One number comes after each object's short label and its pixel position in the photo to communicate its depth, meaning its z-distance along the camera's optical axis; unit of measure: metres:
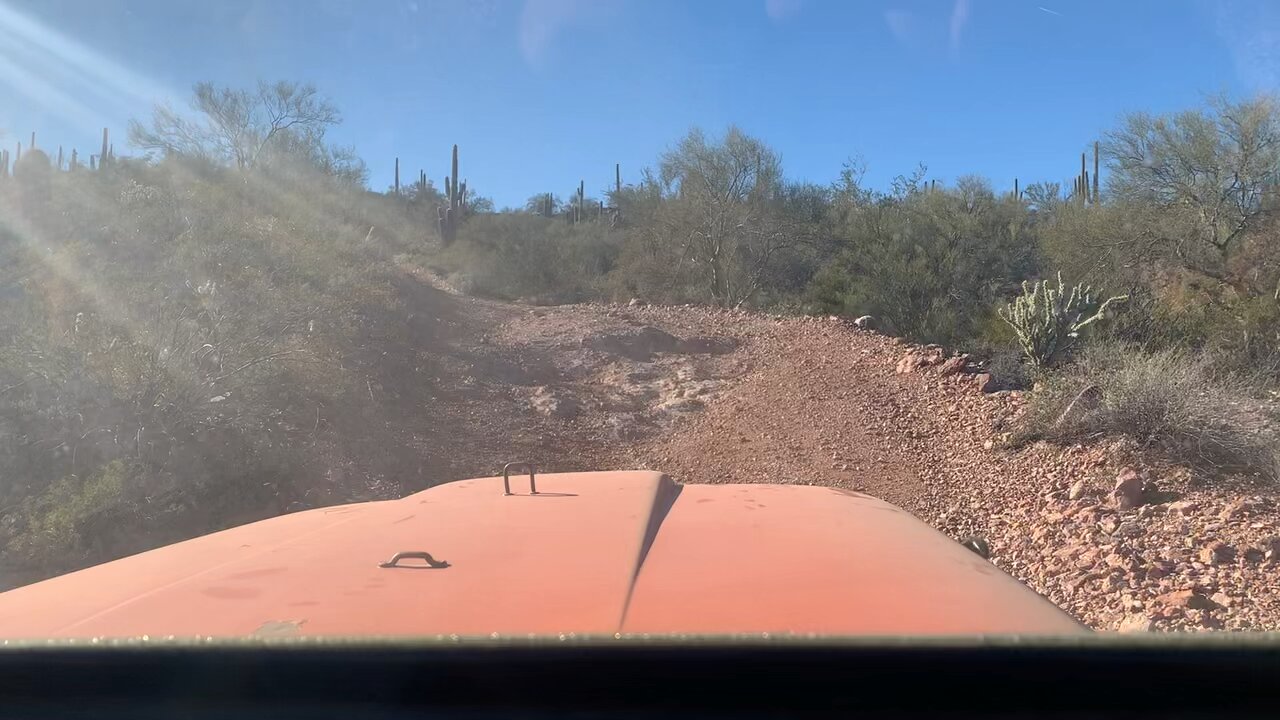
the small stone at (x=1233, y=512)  6.59
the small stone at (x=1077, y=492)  7.56
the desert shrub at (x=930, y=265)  19.30
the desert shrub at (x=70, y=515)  6.62
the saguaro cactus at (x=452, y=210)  36.22
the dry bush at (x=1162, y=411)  7.60
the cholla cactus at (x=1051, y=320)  11.74
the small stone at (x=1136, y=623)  5.09
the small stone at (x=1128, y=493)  7.20
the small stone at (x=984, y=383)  10.94
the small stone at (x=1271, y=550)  5.91
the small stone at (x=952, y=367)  11.73
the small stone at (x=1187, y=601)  5.38
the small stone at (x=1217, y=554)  6.00
